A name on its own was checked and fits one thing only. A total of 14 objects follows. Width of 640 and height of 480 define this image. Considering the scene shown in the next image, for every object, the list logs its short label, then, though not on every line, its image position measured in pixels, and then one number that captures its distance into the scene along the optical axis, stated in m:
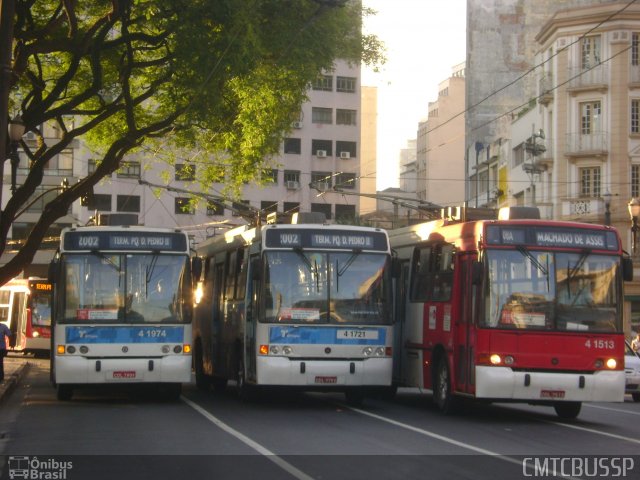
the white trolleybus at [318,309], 20.83
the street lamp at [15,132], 22.45
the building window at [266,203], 87.44
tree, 22.22
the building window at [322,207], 88.75
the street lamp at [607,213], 40.00
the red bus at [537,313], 19.02
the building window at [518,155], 61.85
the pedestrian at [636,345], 34.56
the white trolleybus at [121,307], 21.67
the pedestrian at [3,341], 27.69
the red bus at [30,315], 51.00
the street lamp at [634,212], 35.12
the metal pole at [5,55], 17.94
